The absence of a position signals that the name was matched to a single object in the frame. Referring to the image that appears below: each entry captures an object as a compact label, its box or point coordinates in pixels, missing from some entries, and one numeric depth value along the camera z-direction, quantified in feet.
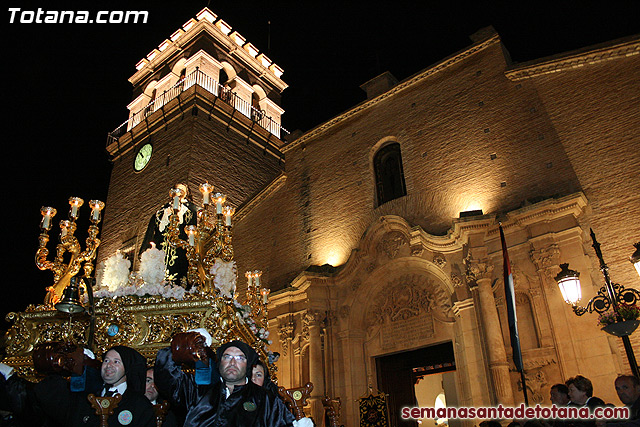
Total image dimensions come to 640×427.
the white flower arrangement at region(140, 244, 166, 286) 23.71
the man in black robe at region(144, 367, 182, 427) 13.25
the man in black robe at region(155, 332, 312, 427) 11.05
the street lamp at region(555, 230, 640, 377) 20.92
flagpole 24.56
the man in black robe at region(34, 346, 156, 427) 12.00
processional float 18.60
